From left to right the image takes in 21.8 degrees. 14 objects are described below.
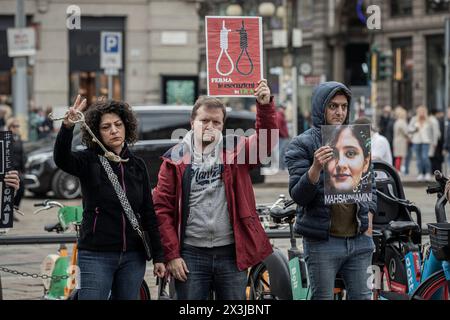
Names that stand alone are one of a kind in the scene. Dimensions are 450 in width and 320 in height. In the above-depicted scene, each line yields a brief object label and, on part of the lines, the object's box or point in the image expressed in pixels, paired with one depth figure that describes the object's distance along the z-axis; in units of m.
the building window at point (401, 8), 54.50
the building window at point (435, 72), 53.06
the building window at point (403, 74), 55.38
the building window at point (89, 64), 29.35
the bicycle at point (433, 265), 7.14
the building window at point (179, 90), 29.80
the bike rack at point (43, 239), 9.45
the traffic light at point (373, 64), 32.66
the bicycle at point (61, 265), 8.92
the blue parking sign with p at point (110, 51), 20.34
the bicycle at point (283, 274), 7.74
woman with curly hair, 6.17
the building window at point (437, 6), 51.91
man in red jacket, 6.28
